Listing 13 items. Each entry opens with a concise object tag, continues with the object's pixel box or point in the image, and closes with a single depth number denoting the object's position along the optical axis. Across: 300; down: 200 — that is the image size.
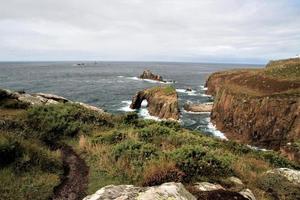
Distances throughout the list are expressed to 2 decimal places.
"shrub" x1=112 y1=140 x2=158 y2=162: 12.13
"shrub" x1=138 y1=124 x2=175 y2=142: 17.20
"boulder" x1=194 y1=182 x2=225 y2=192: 8.47
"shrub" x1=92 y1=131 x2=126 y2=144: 15.81
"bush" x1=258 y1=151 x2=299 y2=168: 18.98
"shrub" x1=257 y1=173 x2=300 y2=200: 10.09
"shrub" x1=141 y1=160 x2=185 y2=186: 8.85
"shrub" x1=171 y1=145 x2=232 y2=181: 10.18
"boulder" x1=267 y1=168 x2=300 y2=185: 11.37
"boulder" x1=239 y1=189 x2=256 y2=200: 8.12
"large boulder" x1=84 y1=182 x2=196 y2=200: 6.75
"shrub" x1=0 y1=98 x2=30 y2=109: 24.39
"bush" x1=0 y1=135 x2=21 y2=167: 11.19
